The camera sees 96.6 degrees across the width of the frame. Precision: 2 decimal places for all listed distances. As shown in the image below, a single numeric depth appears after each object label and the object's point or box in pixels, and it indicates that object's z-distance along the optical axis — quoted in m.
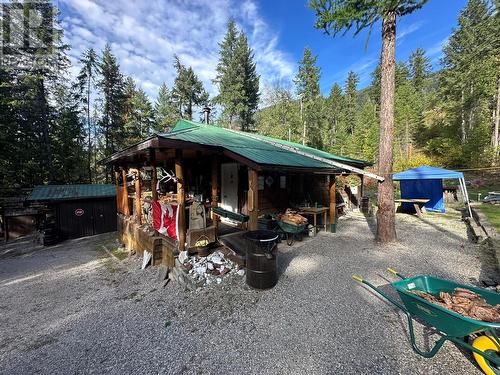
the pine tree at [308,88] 26.00
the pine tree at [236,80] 24.05
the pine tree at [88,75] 21.19
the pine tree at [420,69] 38.91
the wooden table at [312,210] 8.20
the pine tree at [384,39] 5.88
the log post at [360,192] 13.41
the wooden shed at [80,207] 12.89
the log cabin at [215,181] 5.63
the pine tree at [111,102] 22.11
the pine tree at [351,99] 39.50
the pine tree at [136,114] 24.27
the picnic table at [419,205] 11.13
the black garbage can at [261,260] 4.35
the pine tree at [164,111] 26.25
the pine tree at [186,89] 26.31
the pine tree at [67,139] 18.62
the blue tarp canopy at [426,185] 10.43
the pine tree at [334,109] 38.84
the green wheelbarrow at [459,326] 2.23
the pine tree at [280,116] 27.36
